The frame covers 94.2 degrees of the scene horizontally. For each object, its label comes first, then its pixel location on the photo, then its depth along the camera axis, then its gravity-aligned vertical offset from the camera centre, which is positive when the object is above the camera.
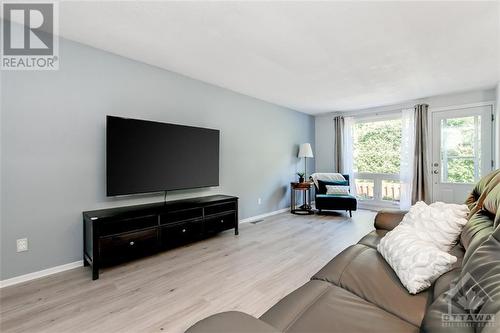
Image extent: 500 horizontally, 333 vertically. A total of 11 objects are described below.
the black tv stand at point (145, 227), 2.29 -0.70
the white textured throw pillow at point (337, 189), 5.05 -0.49
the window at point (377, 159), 5.25 +0.17
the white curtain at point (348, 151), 5.73 +0.39
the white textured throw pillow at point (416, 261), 1.14 -0.49
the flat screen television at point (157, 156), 2.56 +0.13
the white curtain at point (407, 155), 4.85 +0.24
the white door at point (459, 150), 4.13 +0.31
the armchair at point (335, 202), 4.73 -0.73
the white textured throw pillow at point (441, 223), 1.47 -0.37
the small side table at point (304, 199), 5.02 -0.75
